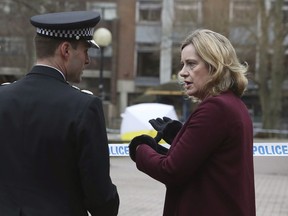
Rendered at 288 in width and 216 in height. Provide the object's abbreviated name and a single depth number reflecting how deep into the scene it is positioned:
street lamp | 17.38
